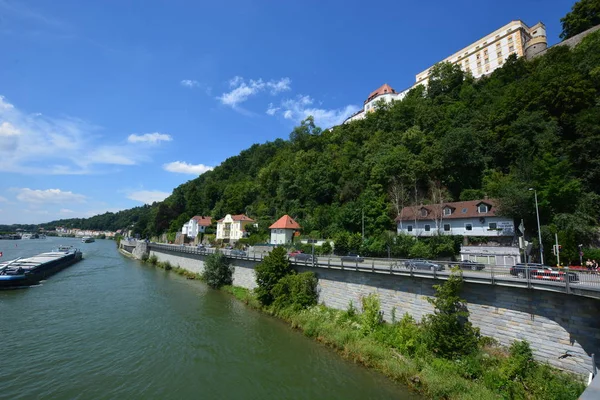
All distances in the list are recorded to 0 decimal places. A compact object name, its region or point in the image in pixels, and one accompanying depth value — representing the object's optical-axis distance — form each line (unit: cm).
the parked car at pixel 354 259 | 2280
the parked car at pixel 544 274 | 1255
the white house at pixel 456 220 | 3362
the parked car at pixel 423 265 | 1972
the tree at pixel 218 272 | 3700
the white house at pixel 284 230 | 5434
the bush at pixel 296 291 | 2434
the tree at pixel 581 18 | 5409
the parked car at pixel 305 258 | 2598
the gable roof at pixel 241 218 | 6962
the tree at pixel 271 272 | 2652
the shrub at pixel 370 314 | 1839
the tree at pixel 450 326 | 1436
